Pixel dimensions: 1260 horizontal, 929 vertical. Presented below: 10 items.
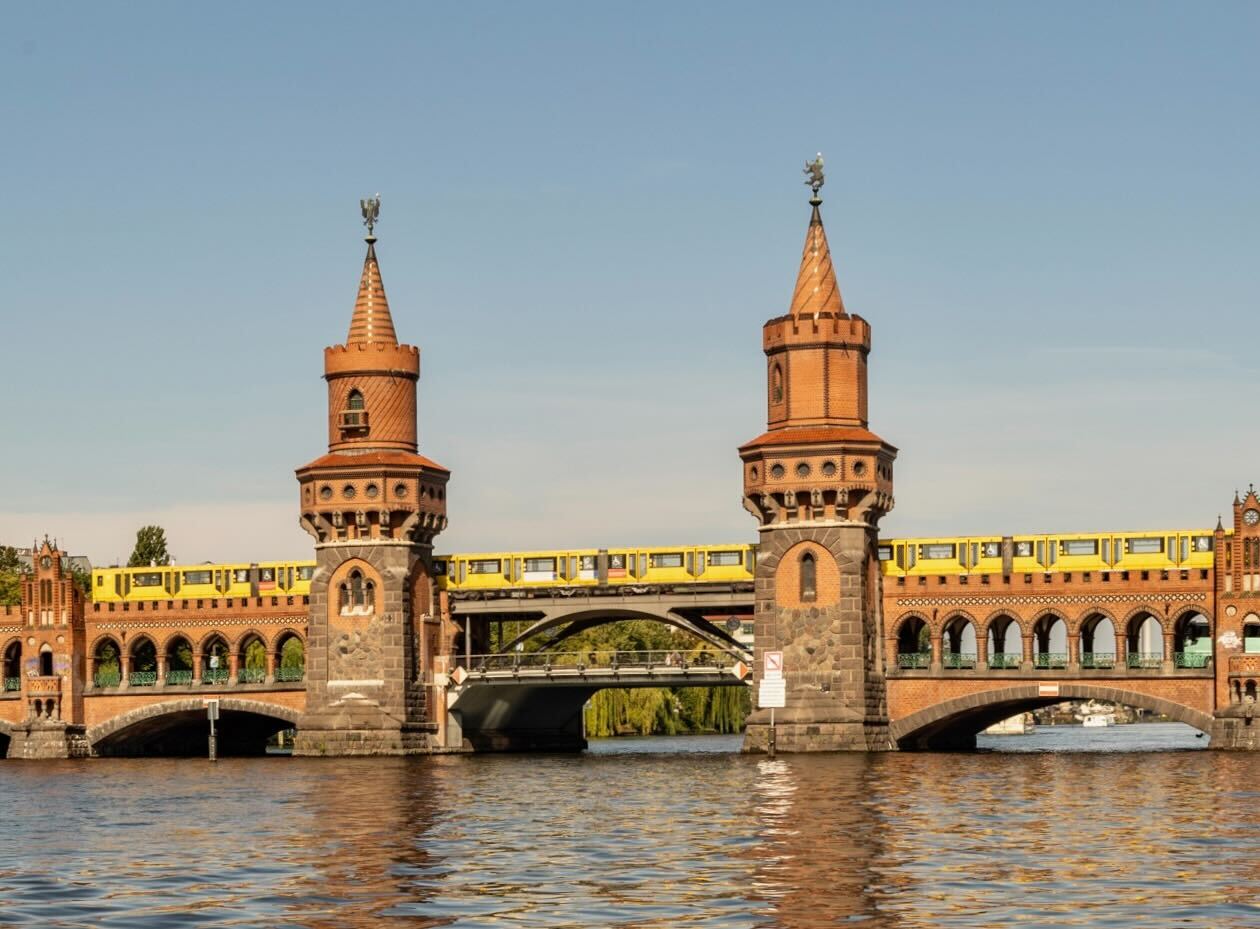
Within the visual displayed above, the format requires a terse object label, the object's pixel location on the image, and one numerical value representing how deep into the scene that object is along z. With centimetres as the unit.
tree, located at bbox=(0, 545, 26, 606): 14562
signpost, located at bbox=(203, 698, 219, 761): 10806
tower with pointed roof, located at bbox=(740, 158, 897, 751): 9869
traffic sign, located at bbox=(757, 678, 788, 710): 9869
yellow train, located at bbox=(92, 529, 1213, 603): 10006
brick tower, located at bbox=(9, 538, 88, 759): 11646
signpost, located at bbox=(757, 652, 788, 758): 9875
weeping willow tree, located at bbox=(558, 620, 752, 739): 14750
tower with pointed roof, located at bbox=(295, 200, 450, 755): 10700
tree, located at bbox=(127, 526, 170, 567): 15988
